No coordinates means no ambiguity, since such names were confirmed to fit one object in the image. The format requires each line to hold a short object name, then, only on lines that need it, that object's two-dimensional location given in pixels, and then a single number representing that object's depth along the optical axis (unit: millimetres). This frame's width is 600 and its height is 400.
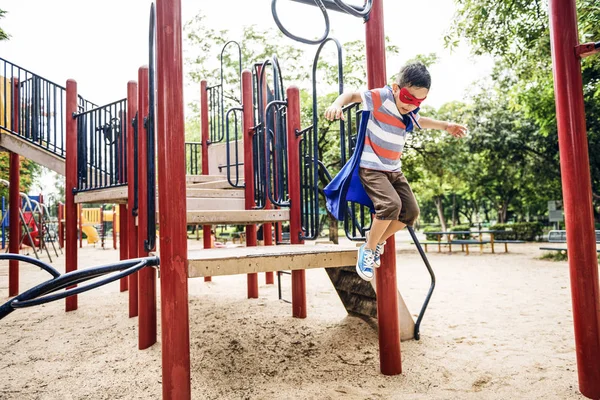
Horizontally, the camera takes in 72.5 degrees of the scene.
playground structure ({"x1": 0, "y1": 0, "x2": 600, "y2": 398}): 1951
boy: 2289
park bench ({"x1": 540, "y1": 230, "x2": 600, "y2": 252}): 10879
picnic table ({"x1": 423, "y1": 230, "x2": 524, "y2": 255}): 11203
